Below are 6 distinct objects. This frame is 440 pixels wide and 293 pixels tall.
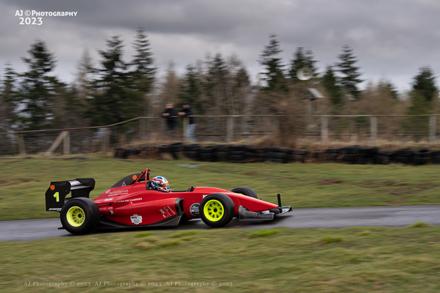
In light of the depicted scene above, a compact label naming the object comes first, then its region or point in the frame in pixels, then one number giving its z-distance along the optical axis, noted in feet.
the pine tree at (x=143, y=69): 145.86
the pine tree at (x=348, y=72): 179.01
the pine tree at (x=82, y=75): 168.43
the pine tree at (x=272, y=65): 151.66
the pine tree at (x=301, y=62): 167.43
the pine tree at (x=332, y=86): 153.99
